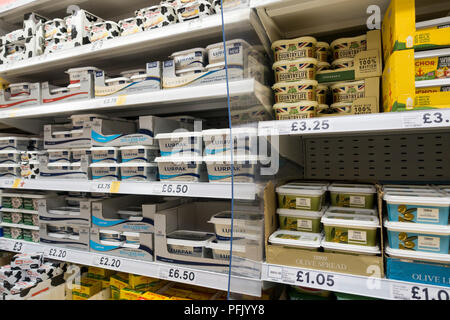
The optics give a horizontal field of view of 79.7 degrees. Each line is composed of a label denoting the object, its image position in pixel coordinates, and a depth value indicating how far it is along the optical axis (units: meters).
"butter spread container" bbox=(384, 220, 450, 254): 0.80
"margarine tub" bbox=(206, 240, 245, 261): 1.16
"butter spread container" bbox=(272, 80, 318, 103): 0.97
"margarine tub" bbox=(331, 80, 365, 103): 0.99
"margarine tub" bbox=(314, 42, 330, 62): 1.08
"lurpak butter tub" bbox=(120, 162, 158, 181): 1.32
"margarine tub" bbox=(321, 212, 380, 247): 0.88
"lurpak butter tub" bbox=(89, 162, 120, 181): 1.39
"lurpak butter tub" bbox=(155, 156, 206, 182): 1.22
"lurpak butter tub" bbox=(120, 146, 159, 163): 1.32
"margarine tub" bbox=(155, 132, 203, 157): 1.23
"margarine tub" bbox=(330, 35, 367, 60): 1.03
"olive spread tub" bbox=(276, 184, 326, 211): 1.00
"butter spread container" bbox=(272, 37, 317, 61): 0.99
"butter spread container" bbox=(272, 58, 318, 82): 0.98
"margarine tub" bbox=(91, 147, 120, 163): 1.38
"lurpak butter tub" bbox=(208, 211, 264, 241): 0.68
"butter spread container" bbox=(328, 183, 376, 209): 1.01
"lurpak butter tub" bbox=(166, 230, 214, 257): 1.21
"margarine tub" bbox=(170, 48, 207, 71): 1.24
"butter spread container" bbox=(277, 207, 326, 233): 1.00
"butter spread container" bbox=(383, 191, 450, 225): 0.80
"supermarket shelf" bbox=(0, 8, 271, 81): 0.94
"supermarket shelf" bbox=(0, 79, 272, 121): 0.79
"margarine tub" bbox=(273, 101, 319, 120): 0.96
